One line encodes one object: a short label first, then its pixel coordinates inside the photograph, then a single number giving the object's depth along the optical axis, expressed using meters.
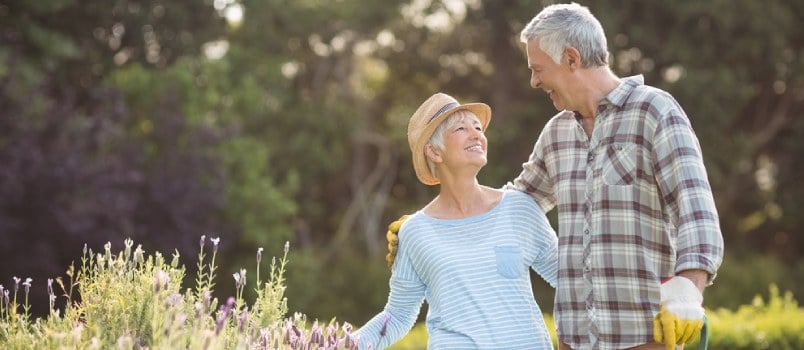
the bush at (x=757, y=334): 7.81
